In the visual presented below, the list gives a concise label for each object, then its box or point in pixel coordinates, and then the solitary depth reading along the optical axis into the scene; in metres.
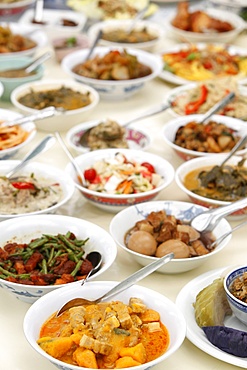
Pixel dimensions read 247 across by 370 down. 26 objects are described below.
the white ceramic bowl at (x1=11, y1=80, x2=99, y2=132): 3.29
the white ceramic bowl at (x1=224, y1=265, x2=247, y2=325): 1.90
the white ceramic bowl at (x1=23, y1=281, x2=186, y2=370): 1.73
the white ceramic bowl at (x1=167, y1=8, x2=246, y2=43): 4.66
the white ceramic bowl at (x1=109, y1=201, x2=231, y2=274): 2.21
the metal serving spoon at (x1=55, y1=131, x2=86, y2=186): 2.71
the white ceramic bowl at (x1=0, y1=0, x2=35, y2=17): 5.41
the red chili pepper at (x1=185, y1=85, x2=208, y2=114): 3.46
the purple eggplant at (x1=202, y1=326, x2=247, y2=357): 1.83
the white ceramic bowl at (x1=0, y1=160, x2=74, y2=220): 2.64
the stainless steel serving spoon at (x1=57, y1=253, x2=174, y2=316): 1.90
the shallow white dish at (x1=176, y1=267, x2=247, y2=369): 1.84
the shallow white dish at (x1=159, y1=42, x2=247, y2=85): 4.36
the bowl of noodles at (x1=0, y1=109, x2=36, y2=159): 2.94
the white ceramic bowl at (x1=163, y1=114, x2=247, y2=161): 3.03
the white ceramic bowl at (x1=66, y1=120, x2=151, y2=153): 3.13
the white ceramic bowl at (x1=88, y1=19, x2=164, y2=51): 4.47
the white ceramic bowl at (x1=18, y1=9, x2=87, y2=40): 4.45
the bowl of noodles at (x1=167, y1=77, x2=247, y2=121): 3.44
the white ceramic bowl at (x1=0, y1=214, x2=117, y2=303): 2.23
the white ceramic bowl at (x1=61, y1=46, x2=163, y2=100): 3.66
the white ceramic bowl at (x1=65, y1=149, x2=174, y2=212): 2.59
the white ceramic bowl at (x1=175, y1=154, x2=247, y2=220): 2.58
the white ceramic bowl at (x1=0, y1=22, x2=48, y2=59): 4.28
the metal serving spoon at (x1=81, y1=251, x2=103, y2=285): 2.15
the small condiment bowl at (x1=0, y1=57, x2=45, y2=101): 3.59
